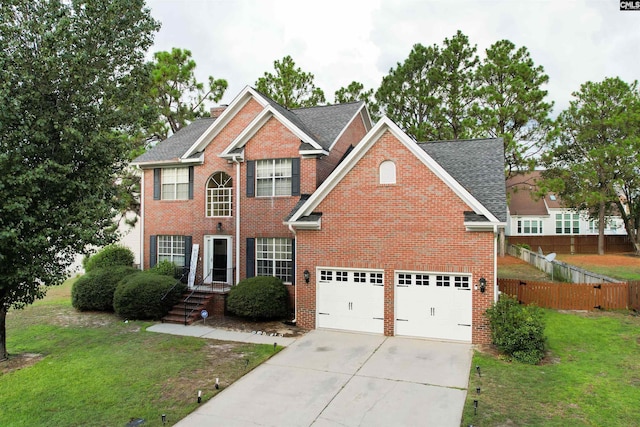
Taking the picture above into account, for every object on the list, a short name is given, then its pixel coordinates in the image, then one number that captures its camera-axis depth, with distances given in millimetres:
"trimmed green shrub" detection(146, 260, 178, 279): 18641
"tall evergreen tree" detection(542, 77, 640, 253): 33250
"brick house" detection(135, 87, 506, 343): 13188
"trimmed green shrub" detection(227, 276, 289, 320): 15477
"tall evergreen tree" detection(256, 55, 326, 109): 36156
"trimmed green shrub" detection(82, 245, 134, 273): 20656
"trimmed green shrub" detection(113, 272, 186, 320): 16281
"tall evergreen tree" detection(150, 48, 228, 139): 29141
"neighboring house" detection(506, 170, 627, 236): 44250
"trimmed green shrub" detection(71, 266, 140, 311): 17734
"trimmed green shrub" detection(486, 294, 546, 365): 11430
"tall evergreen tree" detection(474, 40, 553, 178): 30922
